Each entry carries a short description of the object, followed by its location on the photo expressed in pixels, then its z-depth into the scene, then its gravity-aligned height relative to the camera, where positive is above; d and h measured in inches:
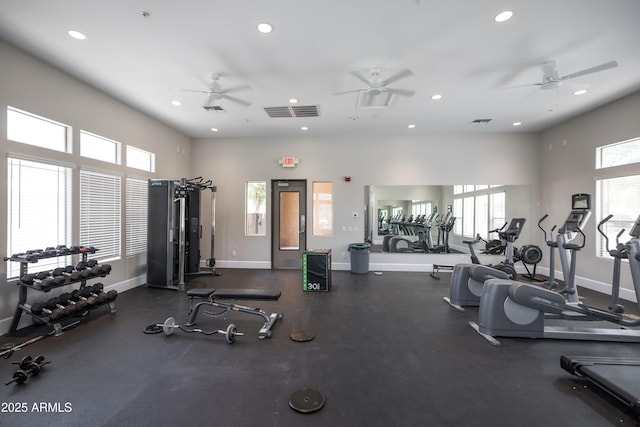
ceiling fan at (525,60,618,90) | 132.2 +69.2
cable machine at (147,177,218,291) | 194.9 -15.7
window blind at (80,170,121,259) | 159.0 -1.4
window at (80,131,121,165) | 160.7 +40.5
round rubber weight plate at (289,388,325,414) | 74.5 -54.9
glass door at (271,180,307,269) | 267.1 -11.1
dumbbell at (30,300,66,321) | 118.4 -45.0
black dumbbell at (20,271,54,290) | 119.0 -31.6
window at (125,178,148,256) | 192.2 -3.8
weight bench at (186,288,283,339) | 127.0 -41.3
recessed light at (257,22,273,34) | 108.0 +76.0
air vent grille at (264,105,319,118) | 192.9 +75.4
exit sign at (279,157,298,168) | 260.7 +48.9
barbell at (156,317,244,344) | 113.0 -53.3
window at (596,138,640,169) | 169.3 +40.7
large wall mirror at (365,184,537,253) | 249.3 -0.4
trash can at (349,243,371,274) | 245.2 -41.9
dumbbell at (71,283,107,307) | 135.0 -44.0
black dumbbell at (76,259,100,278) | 136.9 -30.3
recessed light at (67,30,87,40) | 113.3 +75.8
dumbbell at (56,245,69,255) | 129.6 -19.3
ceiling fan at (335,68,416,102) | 142.8 +70.6
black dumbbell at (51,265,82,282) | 128.0 -30.5
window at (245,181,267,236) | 267.4 +3.8
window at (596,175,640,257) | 170.1 +6.9
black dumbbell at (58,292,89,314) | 127.9 -44.9
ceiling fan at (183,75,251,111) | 152.2 +71.1
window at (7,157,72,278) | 124.7 +0.7
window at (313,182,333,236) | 264.8 +4.2
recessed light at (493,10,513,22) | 100.9 +76.2
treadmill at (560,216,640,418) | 73.2 -50.0
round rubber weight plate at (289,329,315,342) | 116.2 -55.3
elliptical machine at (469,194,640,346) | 115.3 -45.3
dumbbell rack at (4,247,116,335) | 117.6 -38.5
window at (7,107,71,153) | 125.0 +40.5
